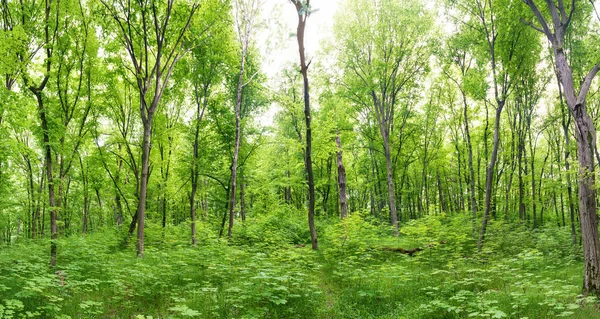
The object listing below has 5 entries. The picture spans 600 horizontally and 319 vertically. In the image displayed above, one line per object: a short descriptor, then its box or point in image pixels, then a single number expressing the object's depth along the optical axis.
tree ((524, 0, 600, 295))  5.82
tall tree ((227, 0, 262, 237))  13.39
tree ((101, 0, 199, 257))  9.23
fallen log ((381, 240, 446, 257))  11.53
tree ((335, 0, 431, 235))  15.50
